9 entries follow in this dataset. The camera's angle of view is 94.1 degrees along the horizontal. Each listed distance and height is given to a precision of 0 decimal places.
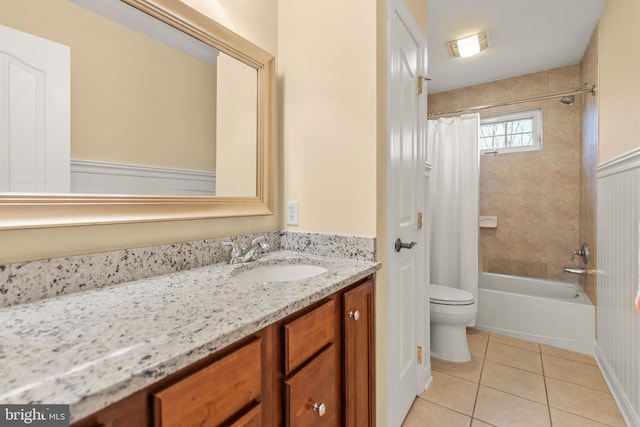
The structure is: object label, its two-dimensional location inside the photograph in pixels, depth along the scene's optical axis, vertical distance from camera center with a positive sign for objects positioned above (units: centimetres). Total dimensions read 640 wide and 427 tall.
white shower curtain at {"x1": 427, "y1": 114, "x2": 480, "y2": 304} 248 +11
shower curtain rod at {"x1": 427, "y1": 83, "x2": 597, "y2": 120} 221 +94
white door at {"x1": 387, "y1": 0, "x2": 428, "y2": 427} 133 +1
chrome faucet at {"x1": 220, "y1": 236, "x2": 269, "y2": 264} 119 -16
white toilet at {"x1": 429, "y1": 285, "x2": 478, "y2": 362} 204 -77
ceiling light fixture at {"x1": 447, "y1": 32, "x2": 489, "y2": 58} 230 +134
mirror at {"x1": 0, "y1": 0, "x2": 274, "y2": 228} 80 +33
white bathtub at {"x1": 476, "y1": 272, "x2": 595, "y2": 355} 221 -81
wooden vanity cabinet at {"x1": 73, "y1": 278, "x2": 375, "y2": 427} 48 -36
